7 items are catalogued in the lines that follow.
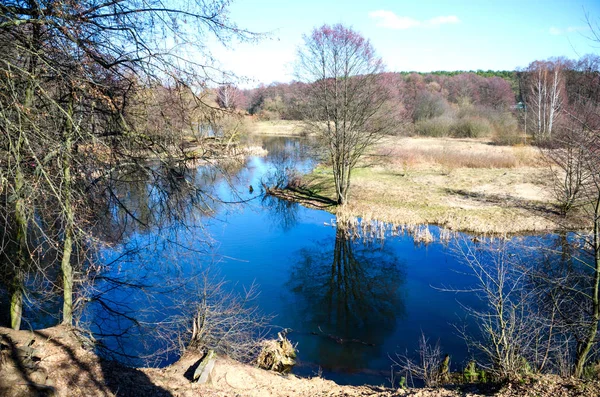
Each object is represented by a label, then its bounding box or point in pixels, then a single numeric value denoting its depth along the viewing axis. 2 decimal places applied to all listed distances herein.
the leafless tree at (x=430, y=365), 7.71
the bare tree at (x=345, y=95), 17.27
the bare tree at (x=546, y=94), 34.16
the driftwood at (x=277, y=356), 8.33
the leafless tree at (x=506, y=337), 6.50
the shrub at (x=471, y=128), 40.59
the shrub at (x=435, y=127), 42.22
